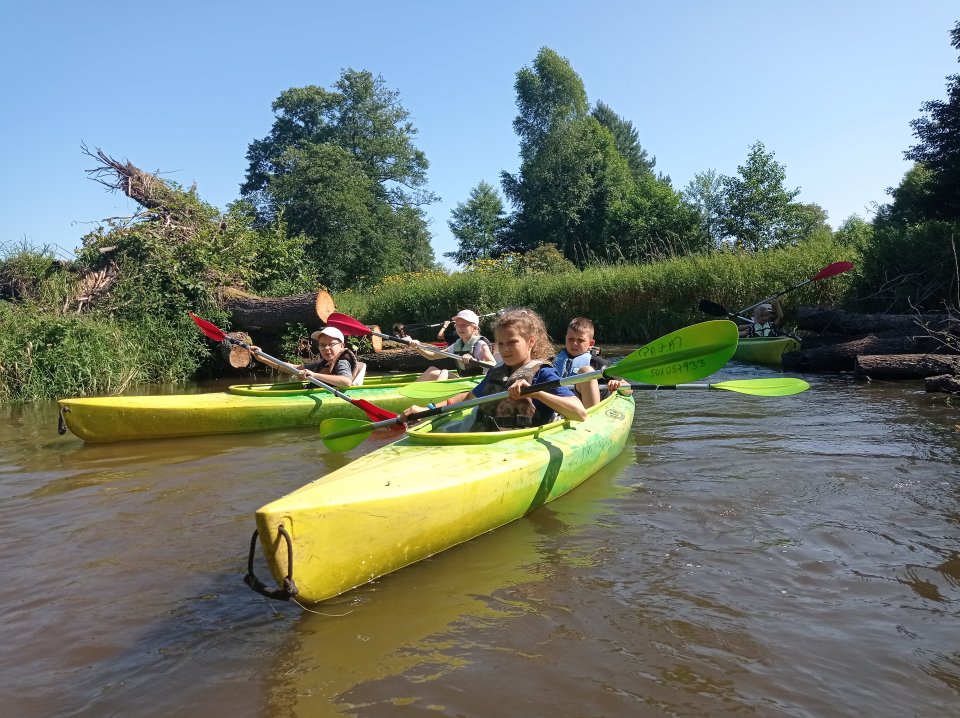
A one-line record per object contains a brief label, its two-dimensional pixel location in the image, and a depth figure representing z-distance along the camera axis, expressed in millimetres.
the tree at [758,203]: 30734
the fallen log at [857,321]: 9297
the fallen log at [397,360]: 11688
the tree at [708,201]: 31781
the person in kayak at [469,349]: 7062
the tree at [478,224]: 37688
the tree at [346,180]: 28625
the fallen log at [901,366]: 8109
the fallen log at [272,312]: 12398
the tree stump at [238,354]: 9023
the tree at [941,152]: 12953
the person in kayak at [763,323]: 11438
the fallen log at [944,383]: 7113
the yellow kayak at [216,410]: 6391
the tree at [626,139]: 46781
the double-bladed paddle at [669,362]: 4086
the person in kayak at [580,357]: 5125
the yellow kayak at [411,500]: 2654
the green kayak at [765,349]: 10477
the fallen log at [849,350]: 9156
